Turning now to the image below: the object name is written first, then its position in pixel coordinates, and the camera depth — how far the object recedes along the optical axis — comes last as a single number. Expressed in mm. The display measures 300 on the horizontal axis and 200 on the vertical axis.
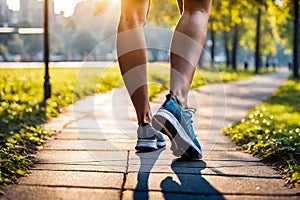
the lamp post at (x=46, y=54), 7707
